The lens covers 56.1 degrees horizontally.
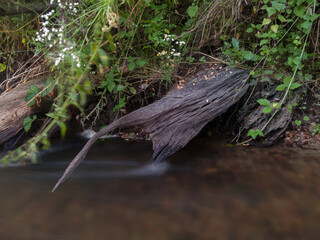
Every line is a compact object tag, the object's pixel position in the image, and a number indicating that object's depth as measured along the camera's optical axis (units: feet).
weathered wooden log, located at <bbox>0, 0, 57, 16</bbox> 9.41
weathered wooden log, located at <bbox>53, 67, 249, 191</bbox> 7.14
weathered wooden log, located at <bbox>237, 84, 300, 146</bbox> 7.93
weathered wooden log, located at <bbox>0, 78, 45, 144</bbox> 8.11
